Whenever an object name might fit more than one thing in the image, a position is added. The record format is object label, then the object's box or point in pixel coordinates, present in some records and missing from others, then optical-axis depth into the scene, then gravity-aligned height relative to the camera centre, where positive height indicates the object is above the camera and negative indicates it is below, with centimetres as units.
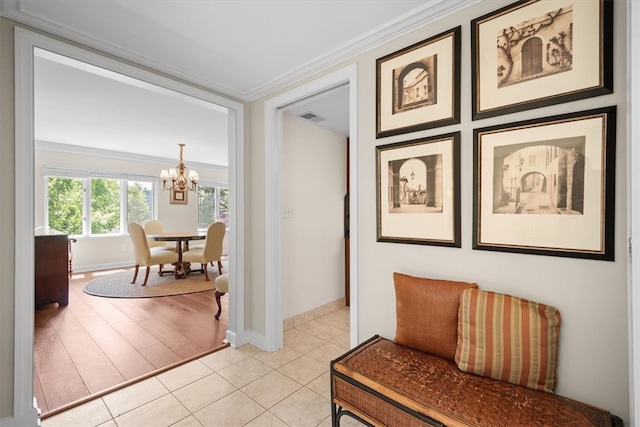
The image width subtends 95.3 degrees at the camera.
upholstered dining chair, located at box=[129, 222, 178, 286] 479 -70
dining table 512 -72
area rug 445 -125
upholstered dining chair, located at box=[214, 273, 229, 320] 328 -83
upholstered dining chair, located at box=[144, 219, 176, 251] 612 -39
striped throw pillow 128 -59
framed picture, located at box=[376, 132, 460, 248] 166 +12
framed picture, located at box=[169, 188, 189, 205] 727 +36
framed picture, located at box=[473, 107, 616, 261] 124 +12
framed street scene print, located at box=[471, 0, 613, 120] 125 +74
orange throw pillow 153 -56
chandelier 558 +69
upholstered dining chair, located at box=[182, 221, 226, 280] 500 -67
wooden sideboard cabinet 374 -76
